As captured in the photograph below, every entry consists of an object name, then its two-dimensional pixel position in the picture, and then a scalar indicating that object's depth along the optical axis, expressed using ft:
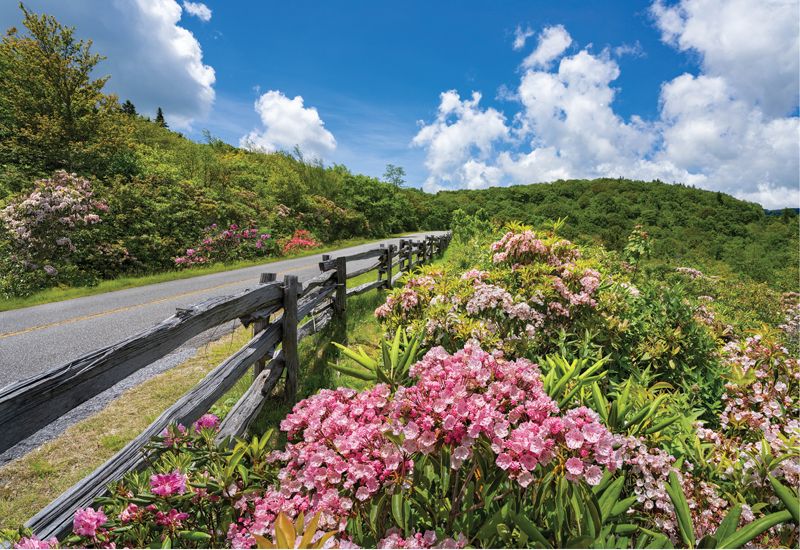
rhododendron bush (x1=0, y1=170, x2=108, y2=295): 33.83
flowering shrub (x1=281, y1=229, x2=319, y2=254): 63.46
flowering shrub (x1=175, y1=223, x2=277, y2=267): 48.31
